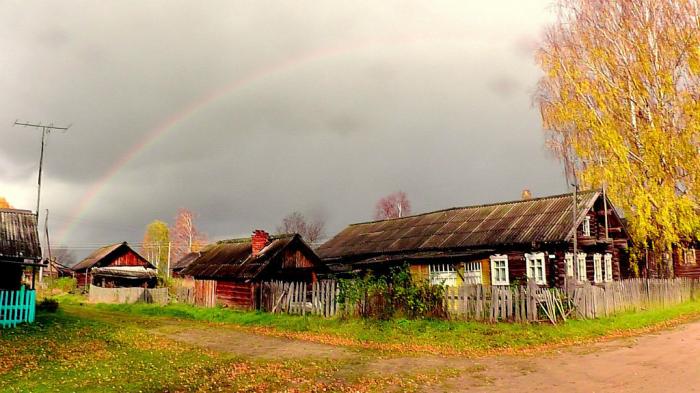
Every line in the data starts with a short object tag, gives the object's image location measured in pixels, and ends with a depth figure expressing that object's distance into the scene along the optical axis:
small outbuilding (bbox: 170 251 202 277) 65.38
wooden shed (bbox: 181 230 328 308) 29.95
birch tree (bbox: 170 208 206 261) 99.19
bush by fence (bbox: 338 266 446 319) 20.73
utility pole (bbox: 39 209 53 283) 41.84
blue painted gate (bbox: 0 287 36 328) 20.80
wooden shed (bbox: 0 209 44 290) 22.98
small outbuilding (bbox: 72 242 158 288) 54.66
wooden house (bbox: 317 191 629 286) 27.83
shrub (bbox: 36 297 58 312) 28.08
